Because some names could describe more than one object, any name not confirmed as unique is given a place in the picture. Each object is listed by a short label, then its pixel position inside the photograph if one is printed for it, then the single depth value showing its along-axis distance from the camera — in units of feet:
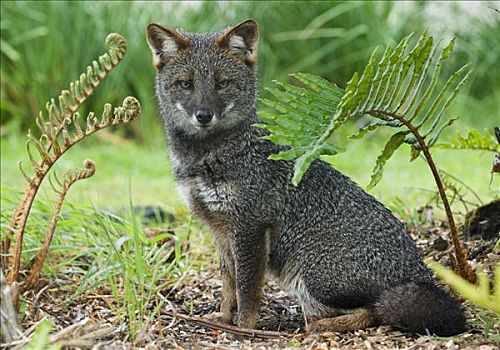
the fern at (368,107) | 23.25
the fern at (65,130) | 26.68
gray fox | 28.58
